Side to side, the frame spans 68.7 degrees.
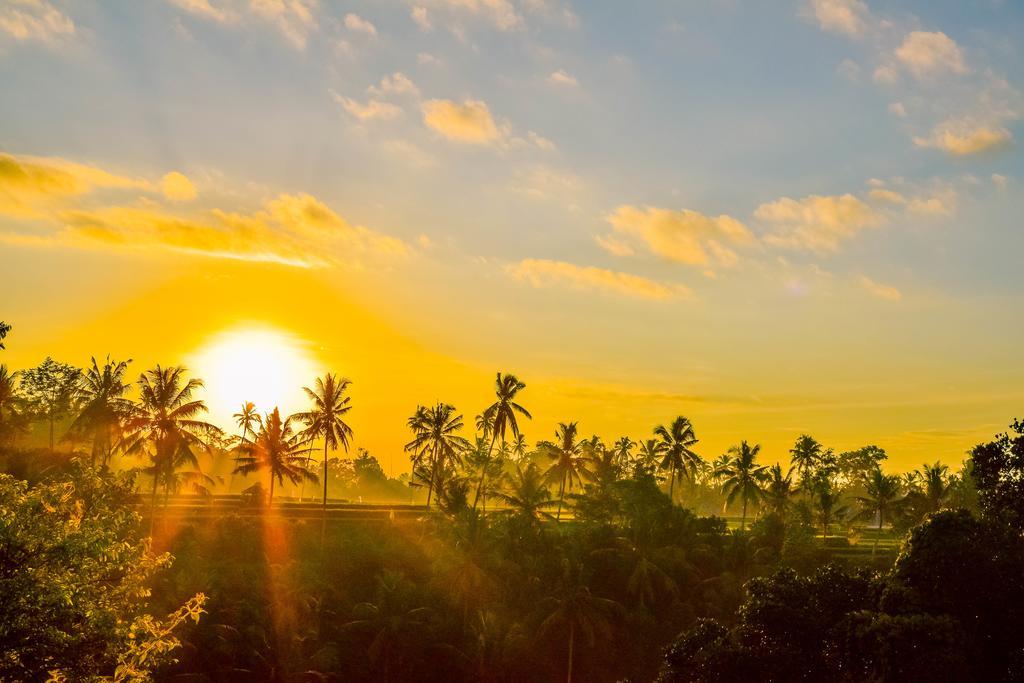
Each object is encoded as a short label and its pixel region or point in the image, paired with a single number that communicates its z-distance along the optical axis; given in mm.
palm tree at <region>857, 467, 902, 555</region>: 78625
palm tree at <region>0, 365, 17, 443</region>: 73062
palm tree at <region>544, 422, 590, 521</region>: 85312
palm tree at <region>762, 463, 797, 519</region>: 80062
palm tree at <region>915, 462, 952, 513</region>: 77812
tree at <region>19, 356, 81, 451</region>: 86456
